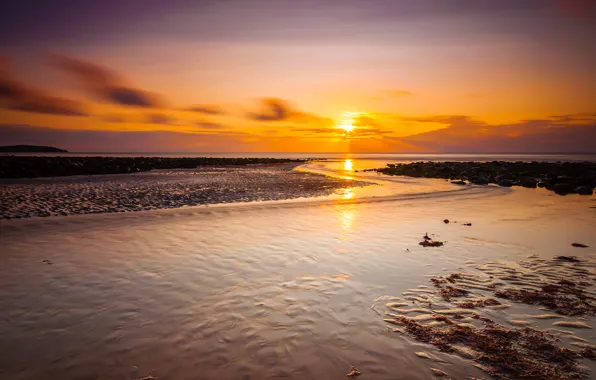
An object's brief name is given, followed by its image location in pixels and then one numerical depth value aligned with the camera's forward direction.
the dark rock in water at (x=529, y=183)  27.47
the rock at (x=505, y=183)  28.61
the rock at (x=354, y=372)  4.07
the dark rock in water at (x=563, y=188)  23.39
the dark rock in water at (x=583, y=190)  22.75
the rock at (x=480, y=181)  30.13
